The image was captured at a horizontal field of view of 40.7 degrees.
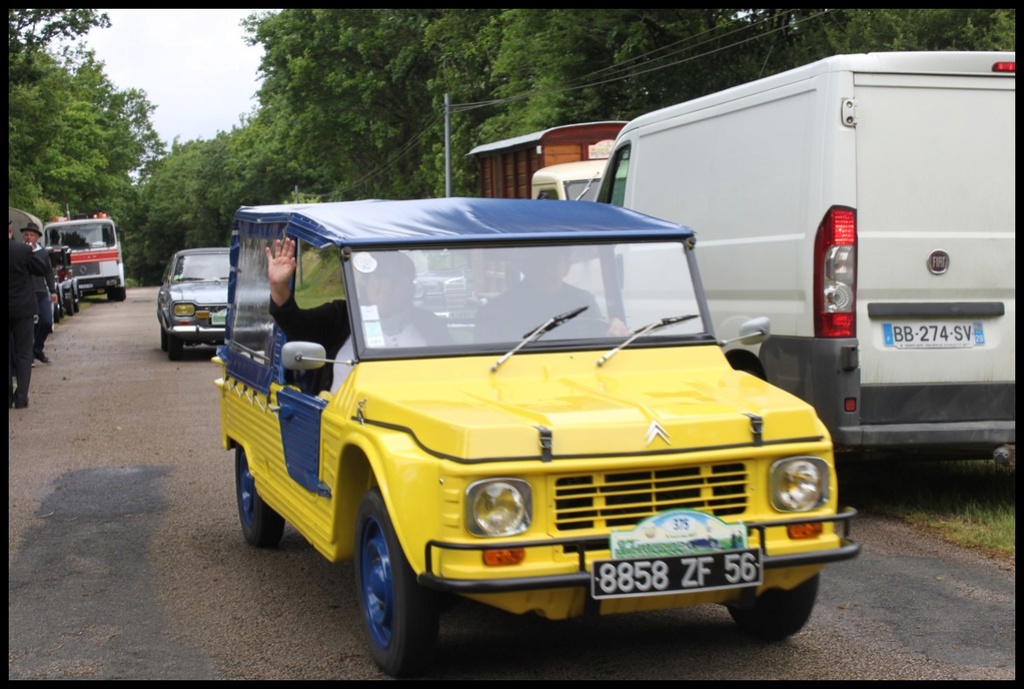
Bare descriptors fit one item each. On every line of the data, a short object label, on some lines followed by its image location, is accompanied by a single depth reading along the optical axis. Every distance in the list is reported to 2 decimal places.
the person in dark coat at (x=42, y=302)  17.47
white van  7.68
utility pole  49.72
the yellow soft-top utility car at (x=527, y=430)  4.69
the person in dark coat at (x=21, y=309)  14.98
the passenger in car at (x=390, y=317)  5.82
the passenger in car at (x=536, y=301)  5.94
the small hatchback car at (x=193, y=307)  21.12
